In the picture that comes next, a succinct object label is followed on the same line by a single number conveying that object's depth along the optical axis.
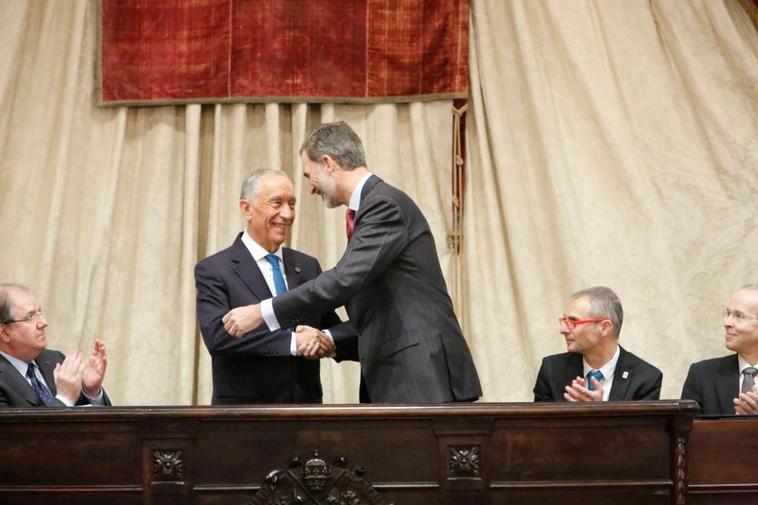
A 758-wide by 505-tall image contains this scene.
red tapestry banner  11.59
